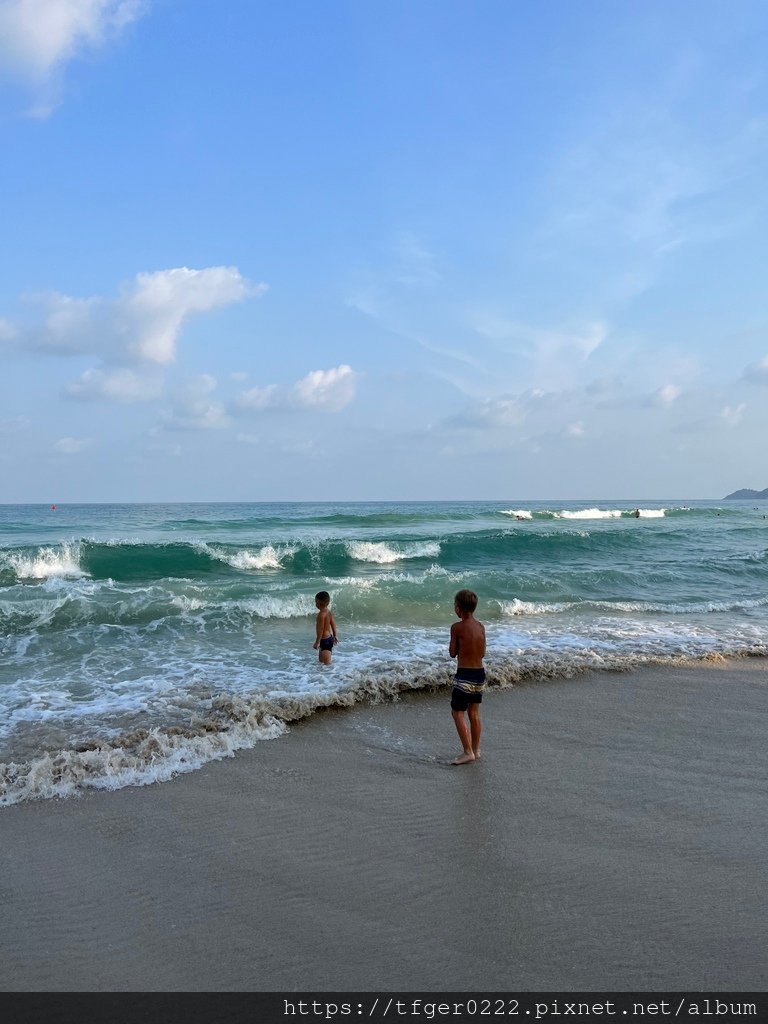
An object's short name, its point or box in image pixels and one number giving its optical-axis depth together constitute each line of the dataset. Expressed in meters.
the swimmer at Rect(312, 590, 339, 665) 8.66
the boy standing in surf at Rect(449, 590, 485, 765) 5.46
